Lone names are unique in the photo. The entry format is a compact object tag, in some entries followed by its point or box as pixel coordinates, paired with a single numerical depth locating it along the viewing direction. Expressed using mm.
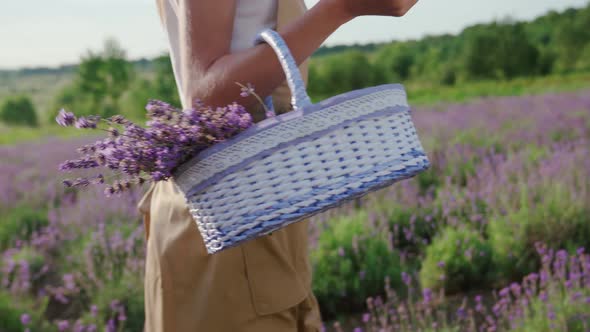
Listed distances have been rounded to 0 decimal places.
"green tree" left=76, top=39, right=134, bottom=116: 35688
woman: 1002
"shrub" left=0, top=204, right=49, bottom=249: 4928
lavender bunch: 924
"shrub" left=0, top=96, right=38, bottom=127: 45219
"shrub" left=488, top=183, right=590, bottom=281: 3631
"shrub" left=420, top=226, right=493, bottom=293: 3549
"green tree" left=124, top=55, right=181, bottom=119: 29797
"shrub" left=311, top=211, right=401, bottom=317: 3518
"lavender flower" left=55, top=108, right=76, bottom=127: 1000
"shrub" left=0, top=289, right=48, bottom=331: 3189
